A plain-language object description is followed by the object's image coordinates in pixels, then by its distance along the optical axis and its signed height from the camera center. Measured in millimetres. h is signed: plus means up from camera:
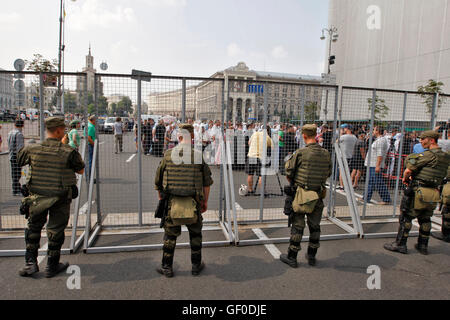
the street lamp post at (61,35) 19000 +6132
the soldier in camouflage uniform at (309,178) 3968 -617
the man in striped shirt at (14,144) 5916 -393
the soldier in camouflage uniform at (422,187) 4344 -759
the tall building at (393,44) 24047 +9363
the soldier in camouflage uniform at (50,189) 3508 -776
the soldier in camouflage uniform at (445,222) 4973 -1494
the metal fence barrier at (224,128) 4633 +68
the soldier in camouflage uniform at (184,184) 3523 -670
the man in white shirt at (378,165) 6426 -641
